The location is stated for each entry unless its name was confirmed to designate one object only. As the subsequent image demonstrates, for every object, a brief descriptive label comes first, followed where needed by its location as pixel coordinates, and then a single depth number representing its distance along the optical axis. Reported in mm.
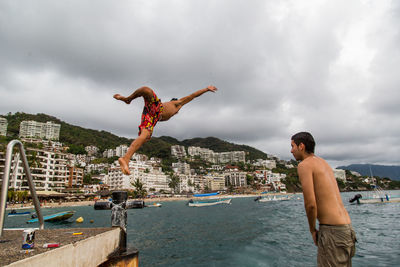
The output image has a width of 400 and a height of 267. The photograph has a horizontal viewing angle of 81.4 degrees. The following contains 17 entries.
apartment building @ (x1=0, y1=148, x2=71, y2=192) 76938
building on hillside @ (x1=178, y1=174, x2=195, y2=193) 167700
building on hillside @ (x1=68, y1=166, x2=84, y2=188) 98938
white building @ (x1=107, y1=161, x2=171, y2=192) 128525
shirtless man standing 2840
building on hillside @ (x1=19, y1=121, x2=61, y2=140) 190788
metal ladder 3137
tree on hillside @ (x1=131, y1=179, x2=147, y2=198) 116175
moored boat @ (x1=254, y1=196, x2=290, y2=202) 94000
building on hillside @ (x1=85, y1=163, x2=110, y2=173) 154000
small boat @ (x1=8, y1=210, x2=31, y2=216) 46781
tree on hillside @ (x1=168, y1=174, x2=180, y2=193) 158550
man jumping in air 3752
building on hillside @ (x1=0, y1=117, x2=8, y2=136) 168538
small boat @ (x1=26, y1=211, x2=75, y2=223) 34000
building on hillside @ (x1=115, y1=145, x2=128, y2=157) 196875
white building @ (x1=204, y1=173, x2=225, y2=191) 188375
